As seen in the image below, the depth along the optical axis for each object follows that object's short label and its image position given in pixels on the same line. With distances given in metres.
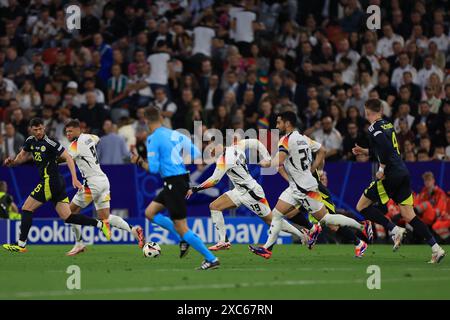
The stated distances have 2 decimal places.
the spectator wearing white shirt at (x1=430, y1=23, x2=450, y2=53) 25.77
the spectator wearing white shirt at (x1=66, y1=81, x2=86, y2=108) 26.34
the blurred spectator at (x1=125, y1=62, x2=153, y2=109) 26.38
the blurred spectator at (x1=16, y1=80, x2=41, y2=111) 26.78
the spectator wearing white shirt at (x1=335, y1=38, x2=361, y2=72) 25.83
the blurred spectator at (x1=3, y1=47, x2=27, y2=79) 28.48
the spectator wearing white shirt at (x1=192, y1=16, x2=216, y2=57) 27.28
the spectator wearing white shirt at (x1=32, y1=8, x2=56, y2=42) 29.16
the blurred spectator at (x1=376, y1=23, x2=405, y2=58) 25.88
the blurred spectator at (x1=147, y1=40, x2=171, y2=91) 26.53
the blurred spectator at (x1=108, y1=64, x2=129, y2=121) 26.69
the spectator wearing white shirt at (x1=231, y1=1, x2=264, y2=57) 27.29
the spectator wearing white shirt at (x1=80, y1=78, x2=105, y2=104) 26.16
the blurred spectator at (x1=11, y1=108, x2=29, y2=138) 25.78
